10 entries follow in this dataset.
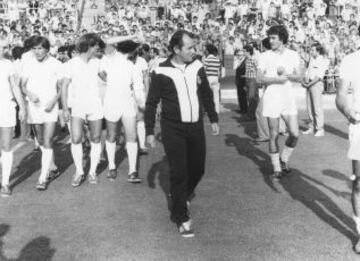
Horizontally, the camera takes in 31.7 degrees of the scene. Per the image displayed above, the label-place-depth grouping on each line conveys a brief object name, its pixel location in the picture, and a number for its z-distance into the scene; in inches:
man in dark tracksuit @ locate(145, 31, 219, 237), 252.2
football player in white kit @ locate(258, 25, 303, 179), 339.0
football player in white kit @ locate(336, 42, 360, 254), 222.5
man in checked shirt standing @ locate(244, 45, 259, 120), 560.1
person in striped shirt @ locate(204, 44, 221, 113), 606.9
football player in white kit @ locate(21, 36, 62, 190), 332.2
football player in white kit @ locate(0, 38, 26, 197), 317.1
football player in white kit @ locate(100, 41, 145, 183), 340.0
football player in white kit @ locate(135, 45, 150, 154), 433.1
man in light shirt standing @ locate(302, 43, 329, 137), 503.5
